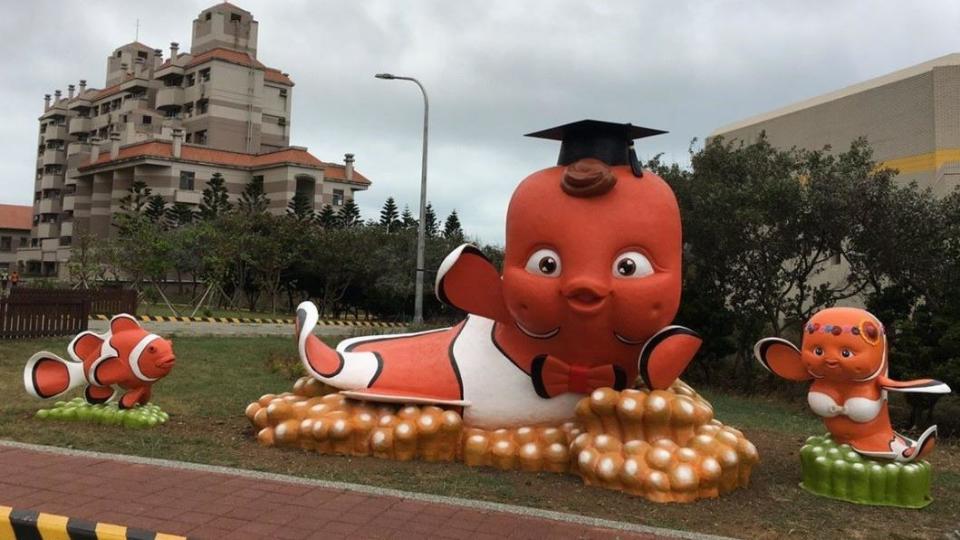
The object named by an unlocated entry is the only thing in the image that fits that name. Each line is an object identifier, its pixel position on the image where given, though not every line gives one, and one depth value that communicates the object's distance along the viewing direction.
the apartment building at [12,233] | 66.88
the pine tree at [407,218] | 51.94
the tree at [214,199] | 45.69
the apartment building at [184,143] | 50.84
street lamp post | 19.48
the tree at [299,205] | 48.99
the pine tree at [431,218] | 53.73
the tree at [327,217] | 48.21
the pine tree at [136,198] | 48.53
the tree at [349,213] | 51.31
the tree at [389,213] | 56.17
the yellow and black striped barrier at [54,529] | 4.30
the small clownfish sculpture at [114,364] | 7.95
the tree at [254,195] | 46.15
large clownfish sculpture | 6.13
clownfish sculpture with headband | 6.19
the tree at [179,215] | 46.31
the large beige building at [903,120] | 20.45
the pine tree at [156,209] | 46.50
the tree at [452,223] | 55.94
